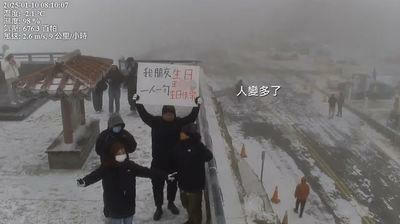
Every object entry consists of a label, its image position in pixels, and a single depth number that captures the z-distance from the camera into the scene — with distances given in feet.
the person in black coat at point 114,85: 34.27
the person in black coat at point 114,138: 15.33
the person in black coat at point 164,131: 18.28
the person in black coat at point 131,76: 34.39
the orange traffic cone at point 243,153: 65.87
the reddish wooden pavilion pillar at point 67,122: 26.18
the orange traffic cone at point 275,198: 52.47
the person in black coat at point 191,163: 16.67
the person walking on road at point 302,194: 46.31
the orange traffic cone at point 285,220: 44.51
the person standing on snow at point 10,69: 34.02
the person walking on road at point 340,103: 89.04
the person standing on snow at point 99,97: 36.19
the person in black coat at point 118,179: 15.30
